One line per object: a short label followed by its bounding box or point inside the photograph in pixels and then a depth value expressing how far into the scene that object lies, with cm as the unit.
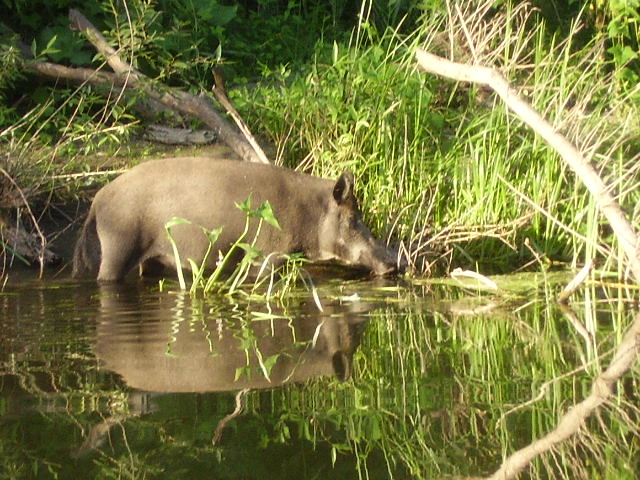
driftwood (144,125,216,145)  2092
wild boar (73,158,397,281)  1661
